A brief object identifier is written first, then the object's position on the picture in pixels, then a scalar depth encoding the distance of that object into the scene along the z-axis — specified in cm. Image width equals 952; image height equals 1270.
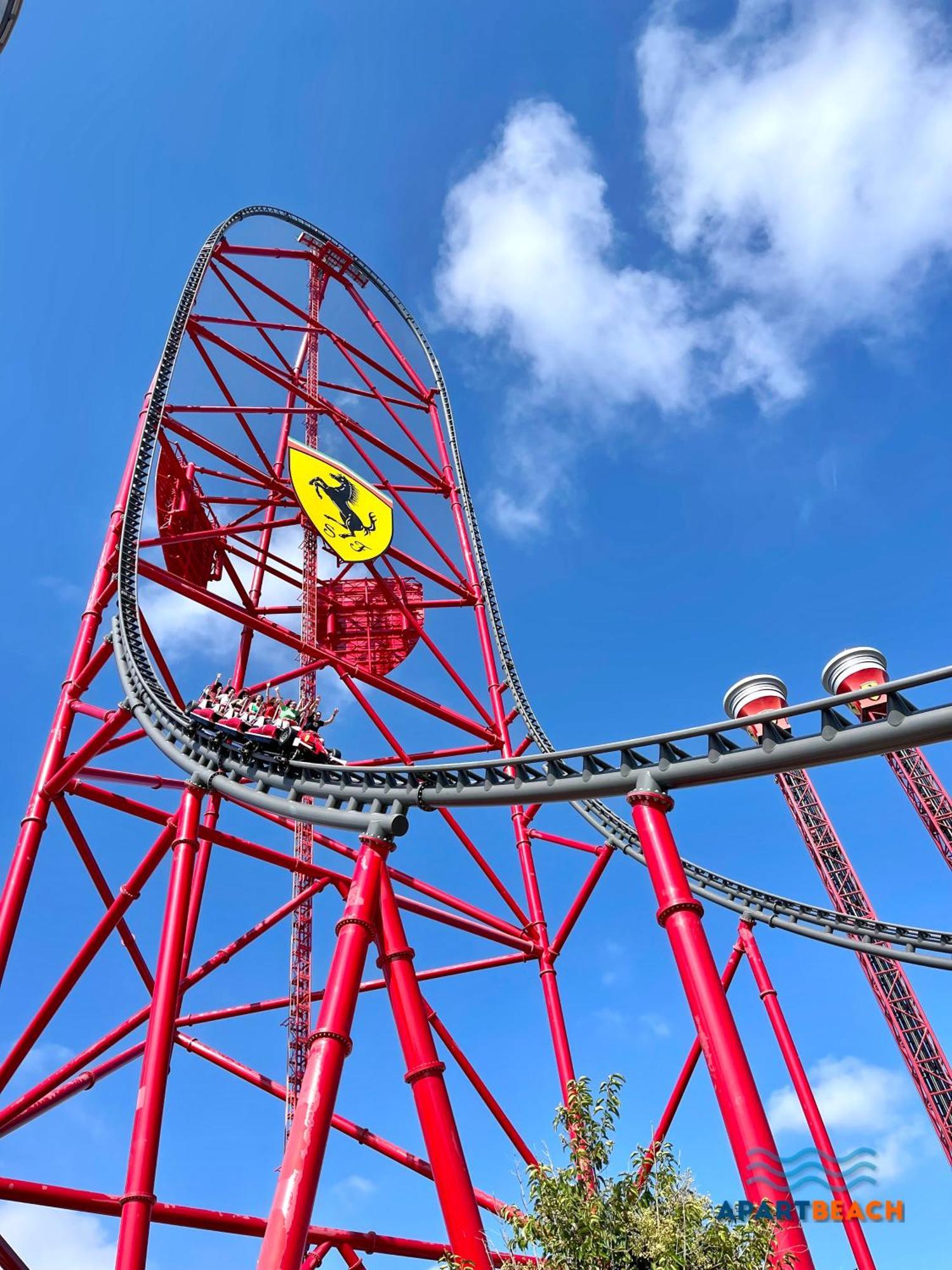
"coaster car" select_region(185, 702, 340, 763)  948
